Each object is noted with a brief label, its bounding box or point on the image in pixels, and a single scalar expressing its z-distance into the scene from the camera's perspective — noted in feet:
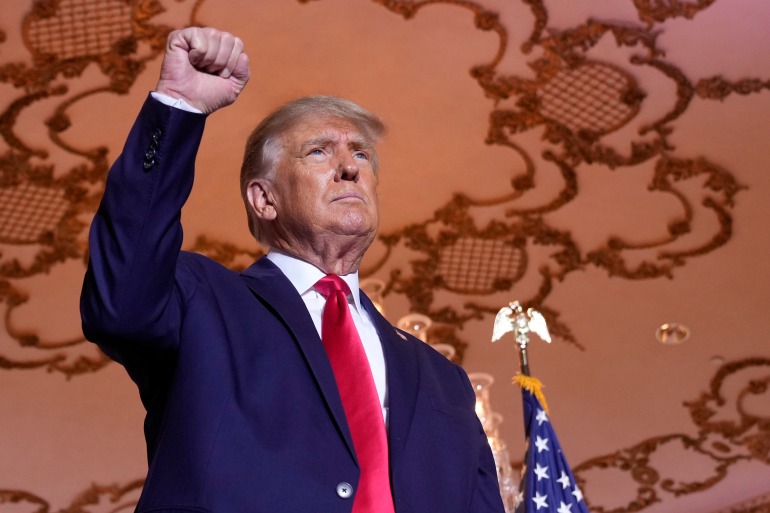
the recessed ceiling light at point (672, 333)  21.22
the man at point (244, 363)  4.99
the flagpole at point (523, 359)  12.42
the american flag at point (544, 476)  10.55
